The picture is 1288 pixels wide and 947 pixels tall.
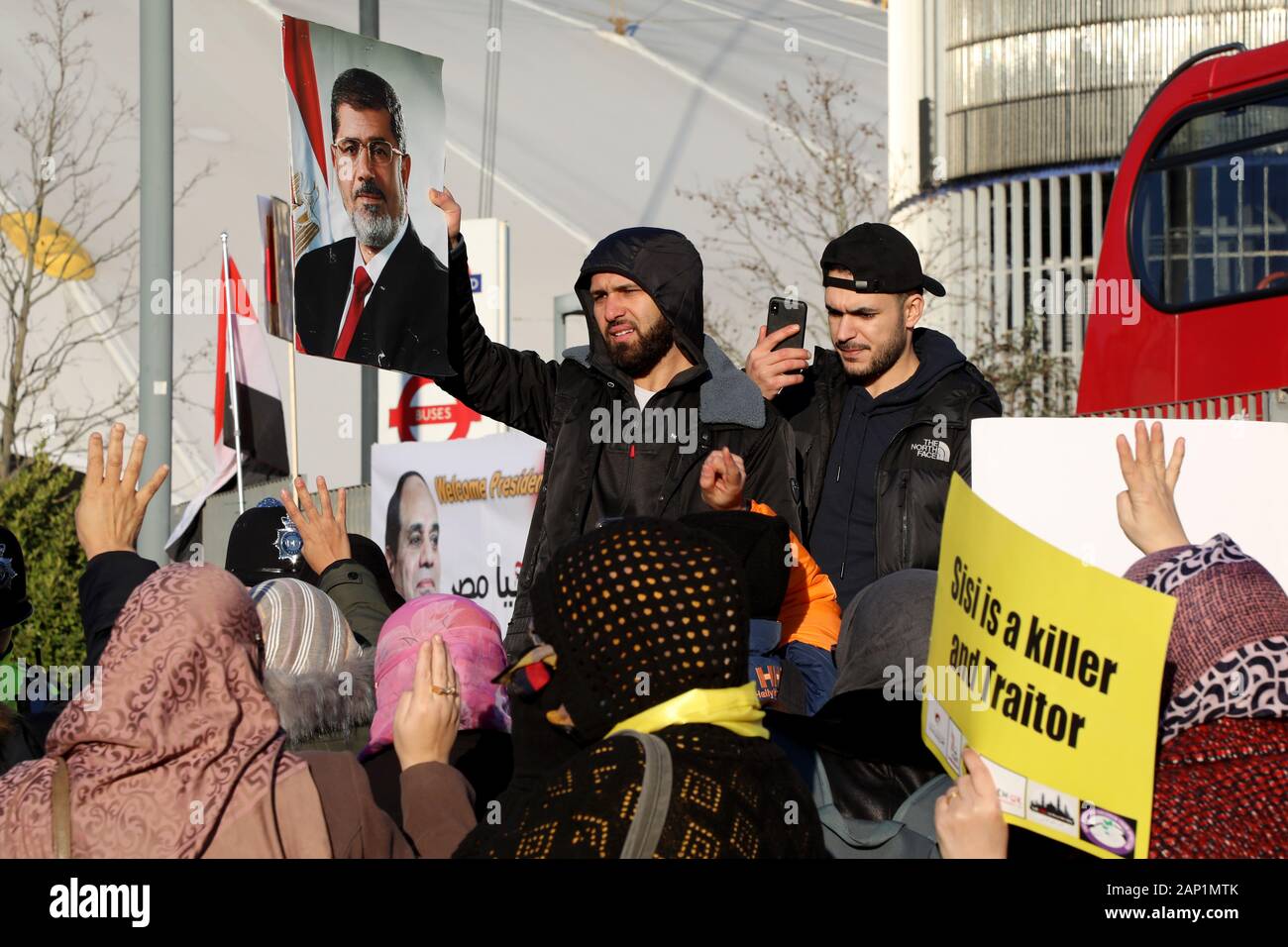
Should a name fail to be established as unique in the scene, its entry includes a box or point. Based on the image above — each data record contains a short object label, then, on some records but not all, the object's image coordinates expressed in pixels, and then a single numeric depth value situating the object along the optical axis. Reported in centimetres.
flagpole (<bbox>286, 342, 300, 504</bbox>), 985
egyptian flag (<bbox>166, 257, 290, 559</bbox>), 1427
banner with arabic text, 951
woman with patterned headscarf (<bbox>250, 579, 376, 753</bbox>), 382
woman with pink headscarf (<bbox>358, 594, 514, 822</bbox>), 392
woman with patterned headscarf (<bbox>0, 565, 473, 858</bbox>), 293
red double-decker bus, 914
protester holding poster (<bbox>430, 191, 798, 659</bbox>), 475
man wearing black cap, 488
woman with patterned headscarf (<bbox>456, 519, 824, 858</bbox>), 251
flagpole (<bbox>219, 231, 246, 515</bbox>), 1090
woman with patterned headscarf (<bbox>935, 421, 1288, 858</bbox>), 279
